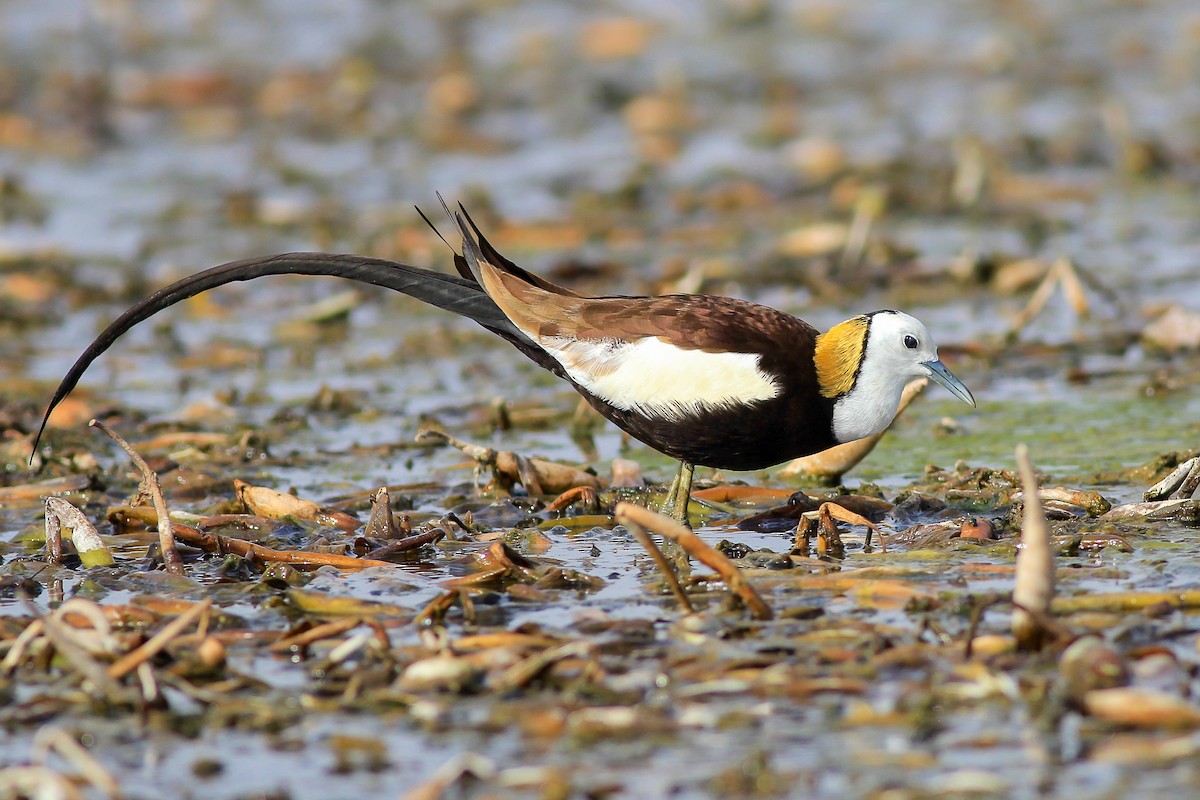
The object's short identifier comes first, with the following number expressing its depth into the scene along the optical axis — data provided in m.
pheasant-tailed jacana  12.54
